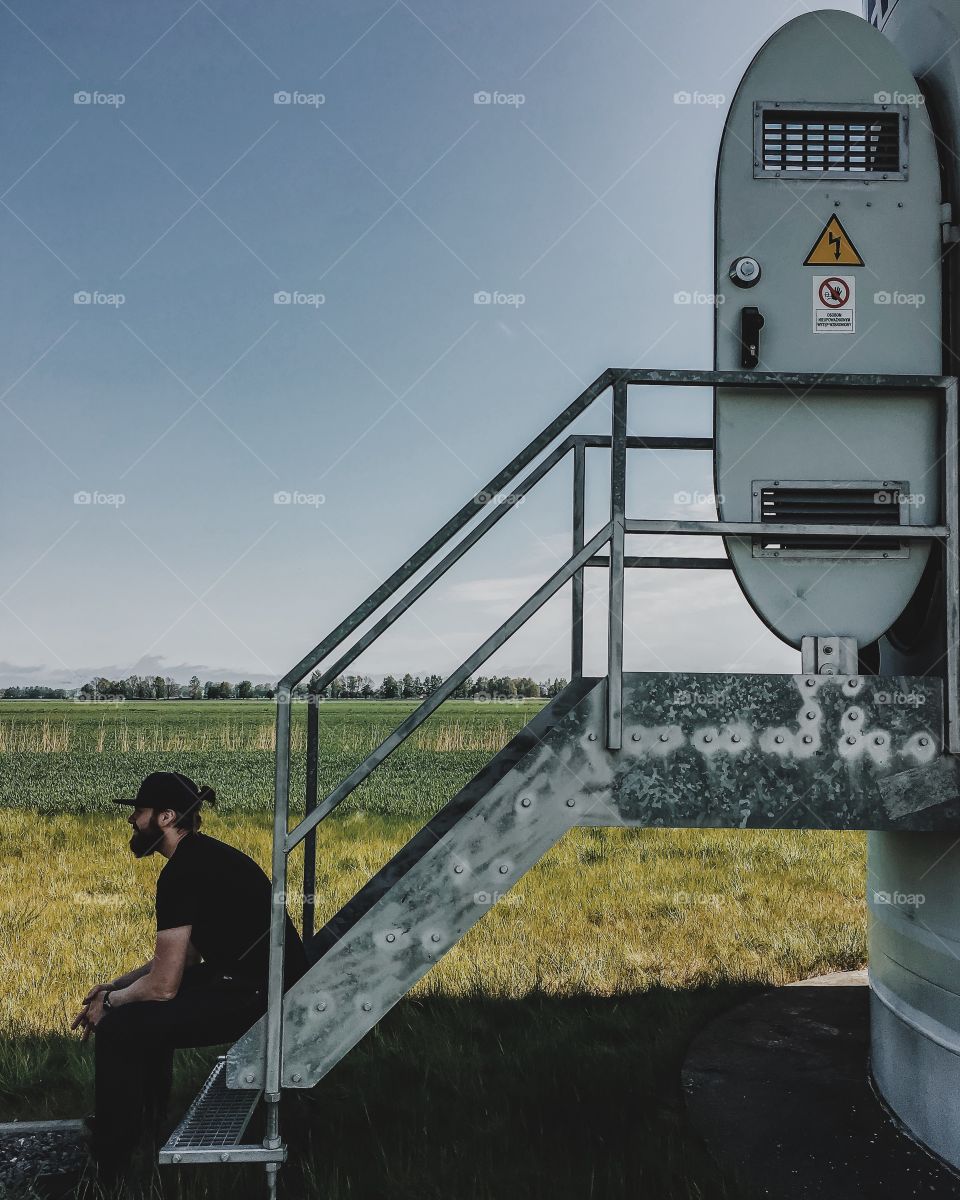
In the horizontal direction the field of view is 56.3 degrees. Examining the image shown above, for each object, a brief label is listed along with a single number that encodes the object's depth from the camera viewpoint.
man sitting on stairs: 3.72
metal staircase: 3.35
